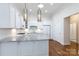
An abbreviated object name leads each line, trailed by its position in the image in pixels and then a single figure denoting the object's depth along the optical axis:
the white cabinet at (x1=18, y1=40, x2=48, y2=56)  1.23
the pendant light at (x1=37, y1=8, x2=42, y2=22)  1.17
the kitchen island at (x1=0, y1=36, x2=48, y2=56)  1.22
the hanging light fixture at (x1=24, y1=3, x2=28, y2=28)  1.09
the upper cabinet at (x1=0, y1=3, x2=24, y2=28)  1.13
